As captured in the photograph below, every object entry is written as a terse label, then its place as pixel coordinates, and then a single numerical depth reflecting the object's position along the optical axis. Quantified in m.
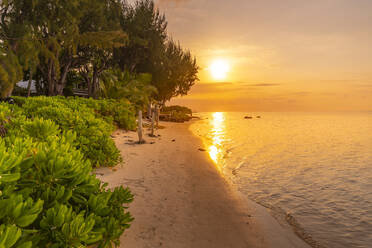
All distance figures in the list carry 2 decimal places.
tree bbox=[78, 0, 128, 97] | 18.38
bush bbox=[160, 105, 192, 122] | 37.97
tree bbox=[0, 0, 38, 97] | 12.71
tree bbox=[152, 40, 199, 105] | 32.47
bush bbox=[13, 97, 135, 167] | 7.69
